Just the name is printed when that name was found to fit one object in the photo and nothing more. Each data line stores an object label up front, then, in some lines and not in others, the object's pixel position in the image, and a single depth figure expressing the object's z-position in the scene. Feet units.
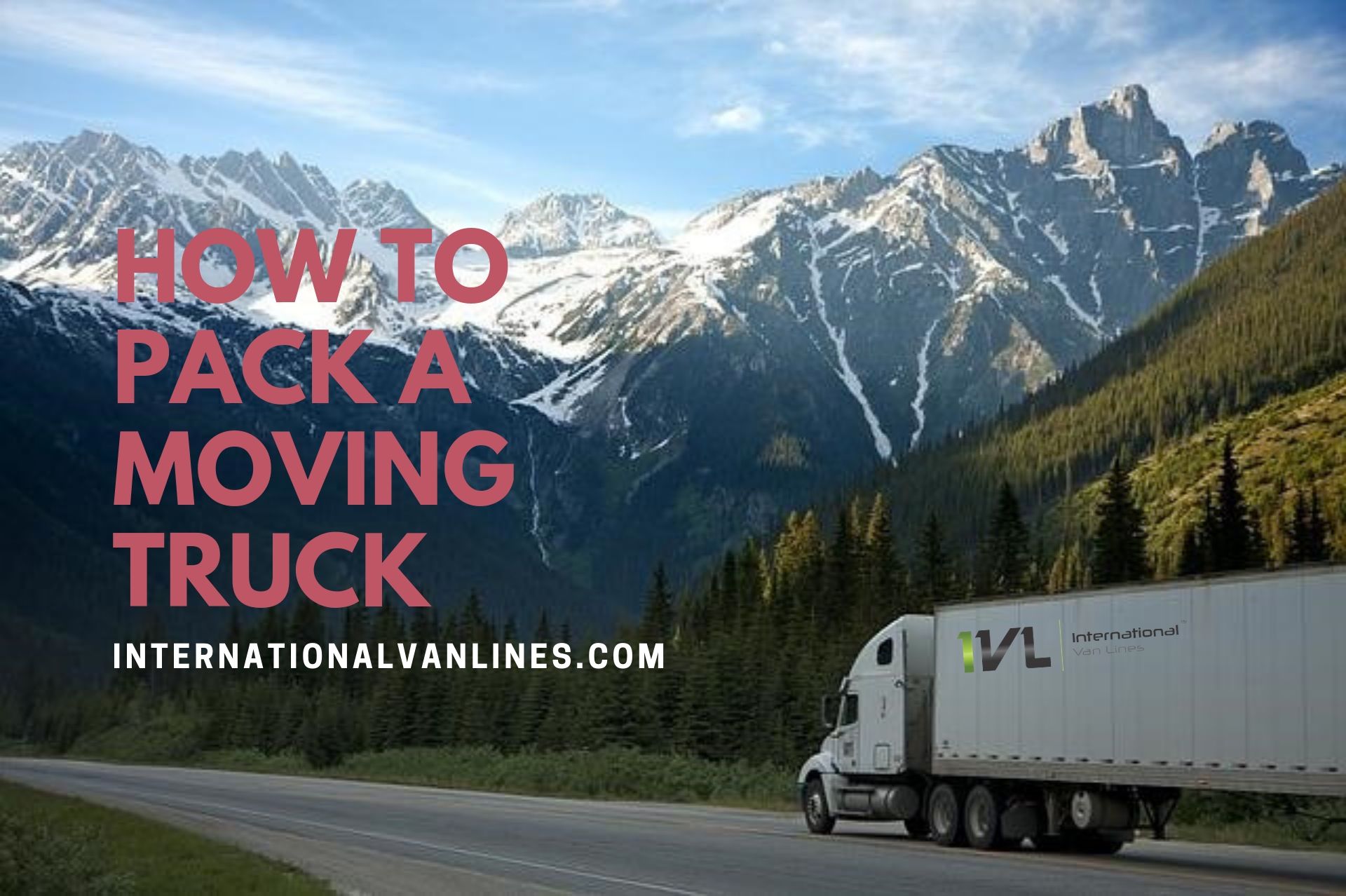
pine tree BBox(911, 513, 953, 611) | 309.01
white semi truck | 82.58
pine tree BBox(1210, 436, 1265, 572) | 256.73
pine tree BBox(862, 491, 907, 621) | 305.32
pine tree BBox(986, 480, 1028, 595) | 318.24
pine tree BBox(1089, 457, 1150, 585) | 281.13
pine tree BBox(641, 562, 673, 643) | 349.00
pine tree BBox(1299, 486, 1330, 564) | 258.16
